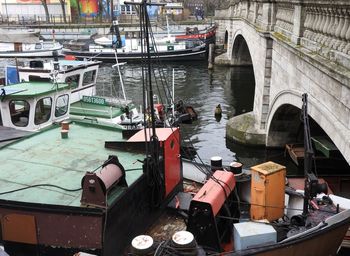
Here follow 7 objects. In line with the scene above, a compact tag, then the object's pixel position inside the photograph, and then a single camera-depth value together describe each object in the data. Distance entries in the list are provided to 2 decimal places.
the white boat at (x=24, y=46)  49.66
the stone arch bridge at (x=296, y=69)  9.28
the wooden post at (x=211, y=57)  43.22
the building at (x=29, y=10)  75.69
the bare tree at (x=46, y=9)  71.31
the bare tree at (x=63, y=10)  71.44
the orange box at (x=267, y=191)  9.27
